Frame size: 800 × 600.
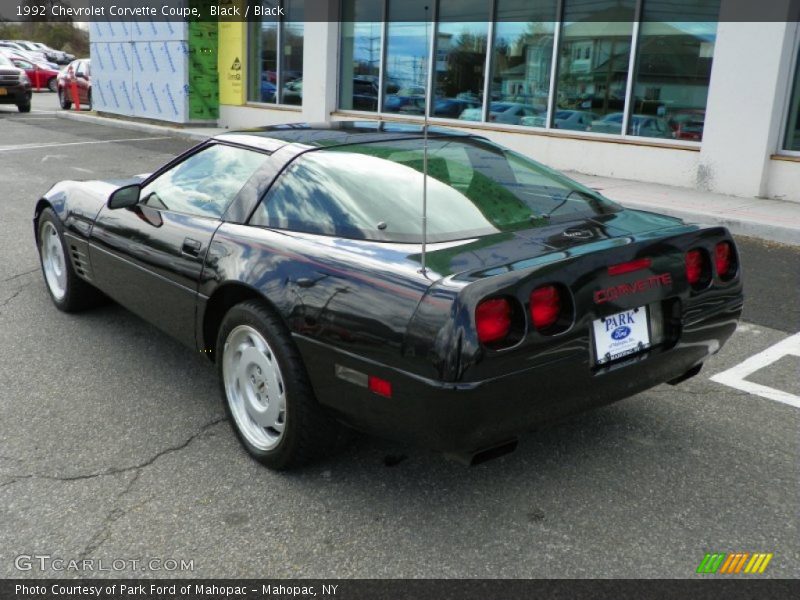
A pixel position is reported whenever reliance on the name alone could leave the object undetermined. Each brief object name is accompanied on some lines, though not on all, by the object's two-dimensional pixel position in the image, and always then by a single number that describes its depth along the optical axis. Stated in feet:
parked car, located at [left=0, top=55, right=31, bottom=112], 72.64
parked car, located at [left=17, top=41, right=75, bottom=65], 145.71
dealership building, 31.65
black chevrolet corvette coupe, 8.39
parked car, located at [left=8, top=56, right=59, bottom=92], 111.14
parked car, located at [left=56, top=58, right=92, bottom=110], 77.30
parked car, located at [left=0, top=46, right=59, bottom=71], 118.61
